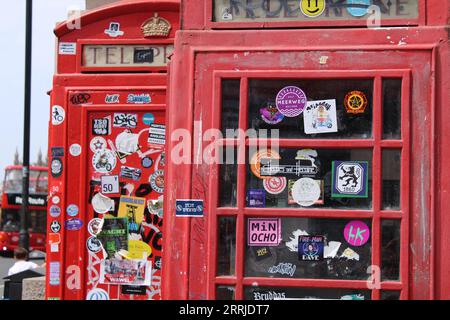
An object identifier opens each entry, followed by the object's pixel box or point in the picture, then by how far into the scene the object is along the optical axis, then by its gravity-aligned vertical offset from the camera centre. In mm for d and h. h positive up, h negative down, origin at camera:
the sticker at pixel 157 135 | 6391 +285
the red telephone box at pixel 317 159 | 3994 +60
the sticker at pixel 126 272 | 6234 -872
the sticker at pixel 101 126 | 6449 +359
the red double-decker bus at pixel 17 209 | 34062 -1998
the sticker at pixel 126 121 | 6418 +401
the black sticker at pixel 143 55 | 6566 +992
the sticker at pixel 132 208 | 6336 -339
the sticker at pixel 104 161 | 6414 +56
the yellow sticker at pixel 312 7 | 4270 +930
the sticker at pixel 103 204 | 6391 -311
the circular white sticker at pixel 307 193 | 4070 -124
